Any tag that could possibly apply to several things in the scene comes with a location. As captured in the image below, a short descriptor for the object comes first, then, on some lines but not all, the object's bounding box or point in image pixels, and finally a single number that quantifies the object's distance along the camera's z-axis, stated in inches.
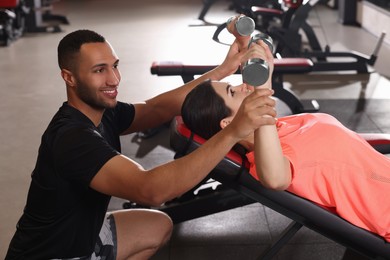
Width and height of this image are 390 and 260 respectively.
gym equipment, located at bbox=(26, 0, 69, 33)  247.4
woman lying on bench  62.5
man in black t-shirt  52.6
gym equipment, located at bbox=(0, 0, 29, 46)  220.5
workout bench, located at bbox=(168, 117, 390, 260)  62.7
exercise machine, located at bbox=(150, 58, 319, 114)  123.3
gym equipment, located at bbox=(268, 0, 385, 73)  170.2
